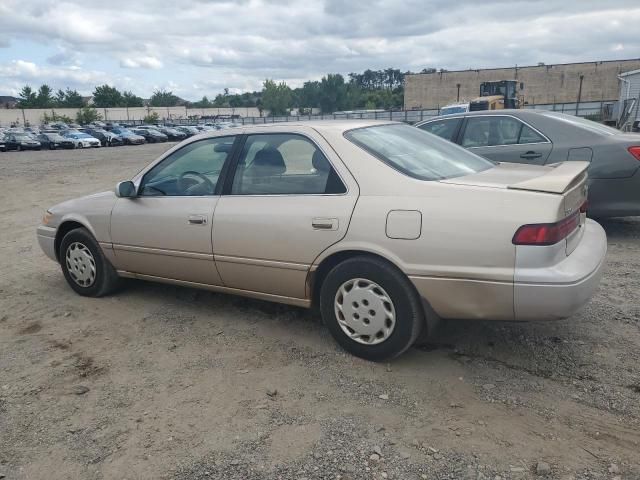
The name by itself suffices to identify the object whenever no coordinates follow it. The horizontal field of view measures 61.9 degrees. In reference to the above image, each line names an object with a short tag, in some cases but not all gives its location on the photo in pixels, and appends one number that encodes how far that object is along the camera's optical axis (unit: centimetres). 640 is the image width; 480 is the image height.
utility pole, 7531
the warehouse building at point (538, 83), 7388
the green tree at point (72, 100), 10553
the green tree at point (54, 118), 8381
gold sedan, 300
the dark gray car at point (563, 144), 593
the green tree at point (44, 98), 9838
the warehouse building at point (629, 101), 2352
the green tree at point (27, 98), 9600
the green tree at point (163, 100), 13400
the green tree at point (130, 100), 11215
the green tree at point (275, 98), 11356
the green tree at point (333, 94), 11369
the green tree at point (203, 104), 13750
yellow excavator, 3134
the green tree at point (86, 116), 8612
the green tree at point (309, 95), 11800
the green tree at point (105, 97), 10719
